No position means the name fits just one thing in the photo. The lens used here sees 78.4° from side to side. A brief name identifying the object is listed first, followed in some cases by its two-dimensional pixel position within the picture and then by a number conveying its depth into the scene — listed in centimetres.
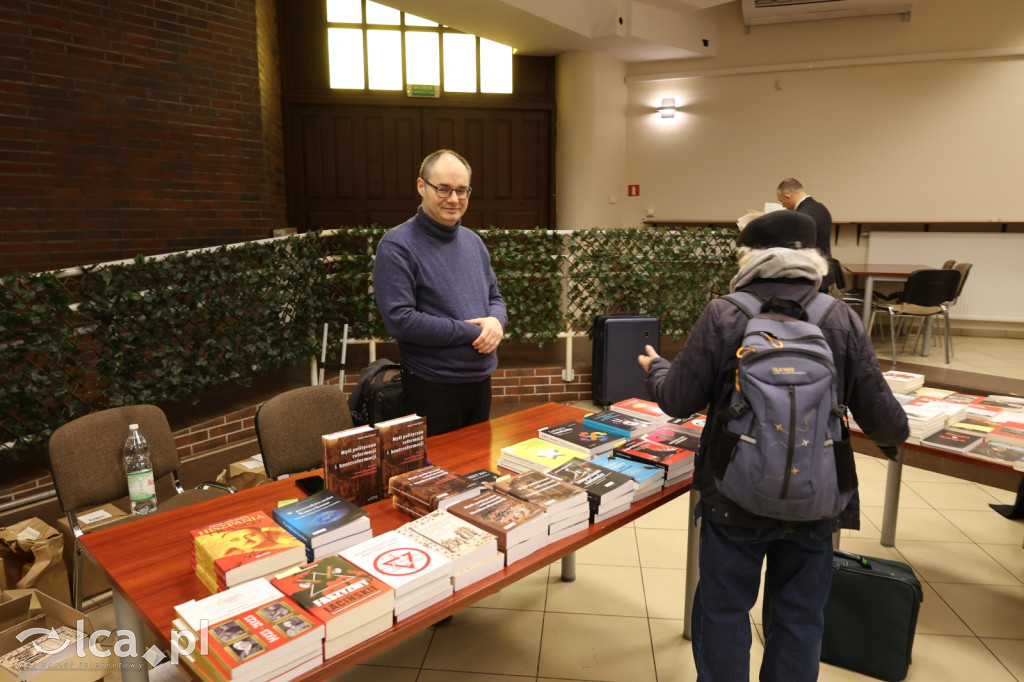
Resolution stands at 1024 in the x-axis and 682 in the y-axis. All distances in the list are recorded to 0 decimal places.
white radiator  747
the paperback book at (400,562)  128
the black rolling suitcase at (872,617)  211
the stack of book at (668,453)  191
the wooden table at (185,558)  127
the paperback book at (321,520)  142
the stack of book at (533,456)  190
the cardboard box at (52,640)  158
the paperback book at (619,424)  218
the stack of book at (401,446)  178
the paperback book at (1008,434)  229
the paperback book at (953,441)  225
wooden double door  776
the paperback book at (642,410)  234
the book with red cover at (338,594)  117
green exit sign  784
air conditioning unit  741
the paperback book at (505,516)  146
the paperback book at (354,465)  168
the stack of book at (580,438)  202
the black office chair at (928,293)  615
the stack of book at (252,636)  107
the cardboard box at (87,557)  252
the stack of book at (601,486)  167
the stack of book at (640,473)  181
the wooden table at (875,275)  639
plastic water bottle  239
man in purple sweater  229
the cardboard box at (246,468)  313
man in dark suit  521
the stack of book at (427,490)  162
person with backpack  142
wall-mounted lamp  865
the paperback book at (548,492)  157
